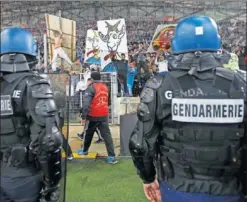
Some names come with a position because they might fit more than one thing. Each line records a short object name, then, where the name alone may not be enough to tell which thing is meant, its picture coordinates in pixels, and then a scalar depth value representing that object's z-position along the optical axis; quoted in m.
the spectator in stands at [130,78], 10.38
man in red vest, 6.45
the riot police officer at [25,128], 2.54
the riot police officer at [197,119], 2.33
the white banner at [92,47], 8.45
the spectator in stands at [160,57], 9.26
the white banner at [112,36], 7.77
